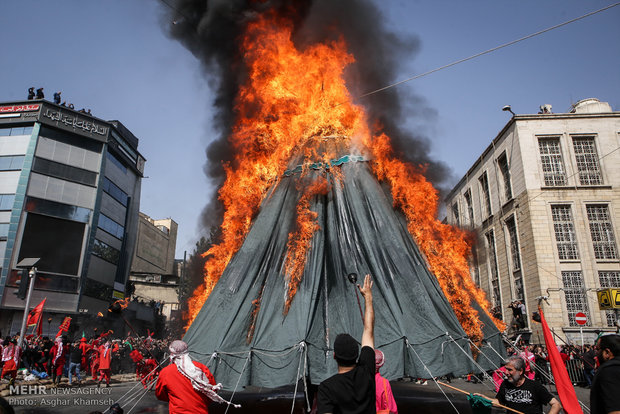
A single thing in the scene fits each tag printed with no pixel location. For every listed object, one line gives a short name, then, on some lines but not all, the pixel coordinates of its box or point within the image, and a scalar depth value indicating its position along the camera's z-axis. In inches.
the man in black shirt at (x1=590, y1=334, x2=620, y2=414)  119.9
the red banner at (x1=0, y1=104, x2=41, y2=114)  1277.1
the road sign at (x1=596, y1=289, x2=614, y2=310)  623.3
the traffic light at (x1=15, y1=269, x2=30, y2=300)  553.6
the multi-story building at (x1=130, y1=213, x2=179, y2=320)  1824.6
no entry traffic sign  638.5
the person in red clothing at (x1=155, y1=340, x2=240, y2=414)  164.1
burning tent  265.3
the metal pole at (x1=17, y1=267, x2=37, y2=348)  499.8
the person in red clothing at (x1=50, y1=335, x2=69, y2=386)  546.0
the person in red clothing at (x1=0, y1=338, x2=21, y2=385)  452.8
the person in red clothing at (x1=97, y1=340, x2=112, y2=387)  566.9
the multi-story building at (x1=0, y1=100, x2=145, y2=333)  1158.3
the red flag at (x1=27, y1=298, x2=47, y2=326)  631.6
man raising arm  106.9
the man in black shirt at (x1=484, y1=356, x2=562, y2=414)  173.5
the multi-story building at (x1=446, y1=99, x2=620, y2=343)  870.4
